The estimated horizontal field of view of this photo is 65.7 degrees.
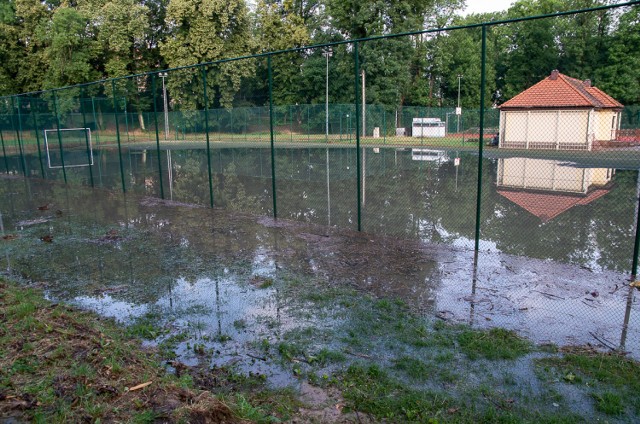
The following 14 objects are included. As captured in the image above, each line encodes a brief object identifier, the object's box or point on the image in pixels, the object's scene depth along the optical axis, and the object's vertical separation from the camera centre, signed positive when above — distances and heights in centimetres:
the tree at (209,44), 4262 +655
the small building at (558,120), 1495 -37
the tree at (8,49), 4408 +639
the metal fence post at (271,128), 886 -24
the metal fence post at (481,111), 643 -2
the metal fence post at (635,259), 574 -178
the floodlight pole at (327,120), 3376 -44
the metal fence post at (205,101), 1012 +31
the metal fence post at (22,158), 1858 -144
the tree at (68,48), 4294 +630
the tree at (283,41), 4681 +718
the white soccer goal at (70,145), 2732 -158
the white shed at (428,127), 3194 -105
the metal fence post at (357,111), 772 +2
